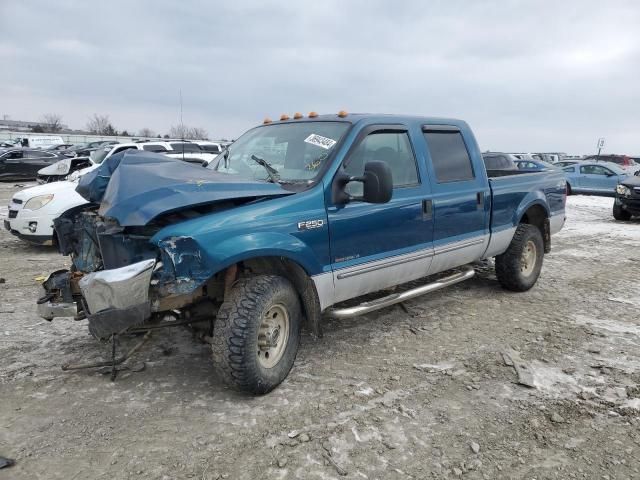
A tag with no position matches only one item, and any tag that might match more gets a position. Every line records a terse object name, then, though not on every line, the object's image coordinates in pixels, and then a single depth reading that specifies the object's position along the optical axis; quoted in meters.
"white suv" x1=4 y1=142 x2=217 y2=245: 7.69
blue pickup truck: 2.99
